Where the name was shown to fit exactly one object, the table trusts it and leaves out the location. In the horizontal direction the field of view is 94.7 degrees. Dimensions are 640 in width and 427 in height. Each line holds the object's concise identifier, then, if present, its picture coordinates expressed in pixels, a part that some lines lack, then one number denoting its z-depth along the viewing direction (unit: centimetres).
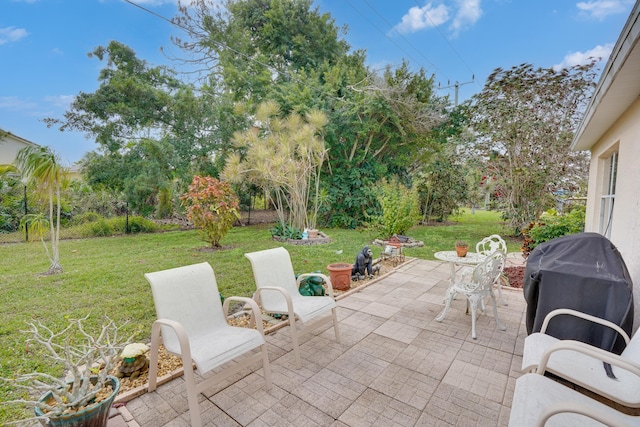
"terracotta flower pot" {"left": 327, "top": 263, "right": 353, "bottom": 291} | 441
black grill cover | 208
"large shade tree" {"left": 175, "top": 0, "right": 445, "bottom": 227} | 1049
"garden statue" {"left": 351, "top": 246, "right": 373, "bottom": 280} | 495
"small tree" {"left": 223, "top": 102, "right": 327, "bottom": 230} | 841
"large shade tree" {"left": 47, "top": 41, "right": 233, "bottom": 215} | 947
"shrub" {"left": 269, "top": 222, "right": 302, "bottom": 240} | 880
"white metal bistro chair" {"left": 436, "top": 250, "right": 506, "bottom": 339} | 307
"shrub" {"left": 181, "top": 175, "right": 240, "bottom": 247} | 716
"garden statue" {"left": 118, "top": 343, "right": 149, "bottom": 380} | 230
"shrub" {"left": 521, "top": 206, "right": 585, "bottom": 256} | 545
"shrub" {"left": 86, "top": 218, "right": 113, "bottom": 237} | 895
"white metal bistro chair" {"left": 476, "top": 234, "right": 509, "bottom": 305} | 381
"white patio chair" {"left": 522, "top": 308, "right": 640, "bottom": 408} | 156
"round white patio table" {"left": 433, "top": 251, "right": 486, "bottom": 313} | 359
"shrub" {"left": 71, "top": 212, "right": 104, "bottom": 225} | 957
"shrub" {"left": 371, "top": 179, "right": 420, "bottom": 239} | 754
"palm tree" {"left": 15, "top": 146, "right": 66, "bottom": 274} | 478
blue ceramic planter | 149
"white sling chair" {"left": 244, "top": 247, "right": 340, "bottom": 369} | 255
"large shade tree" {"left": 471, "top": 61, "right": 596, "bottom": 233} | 802
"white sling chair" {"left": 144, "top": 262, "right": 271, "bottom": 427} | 184
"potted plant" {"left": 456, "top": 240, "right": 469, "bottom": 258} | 371
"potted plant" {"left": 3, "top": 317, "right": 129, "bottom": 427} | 148
